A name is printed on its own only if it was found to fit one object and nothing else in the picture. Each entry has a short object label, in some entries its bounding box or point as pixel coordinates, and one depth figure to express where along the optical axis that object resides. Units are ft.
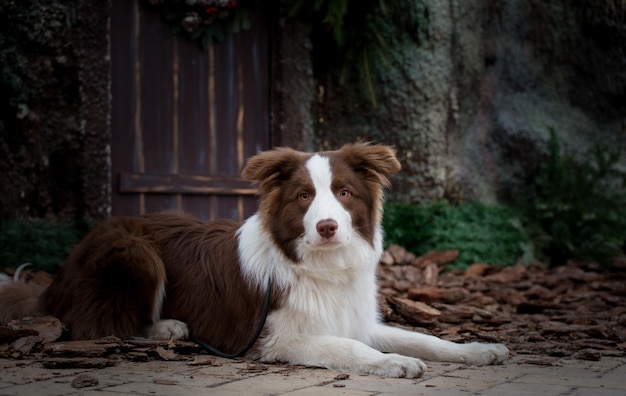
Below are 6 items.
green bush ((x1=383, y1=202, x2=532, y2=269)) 27.94
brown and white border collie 14.17
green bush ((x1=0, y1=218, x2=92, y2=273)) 21.36
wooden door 24.62
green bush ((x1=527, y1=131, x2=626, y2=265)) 29.30
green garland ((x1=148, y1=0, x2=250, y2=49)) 25.45
